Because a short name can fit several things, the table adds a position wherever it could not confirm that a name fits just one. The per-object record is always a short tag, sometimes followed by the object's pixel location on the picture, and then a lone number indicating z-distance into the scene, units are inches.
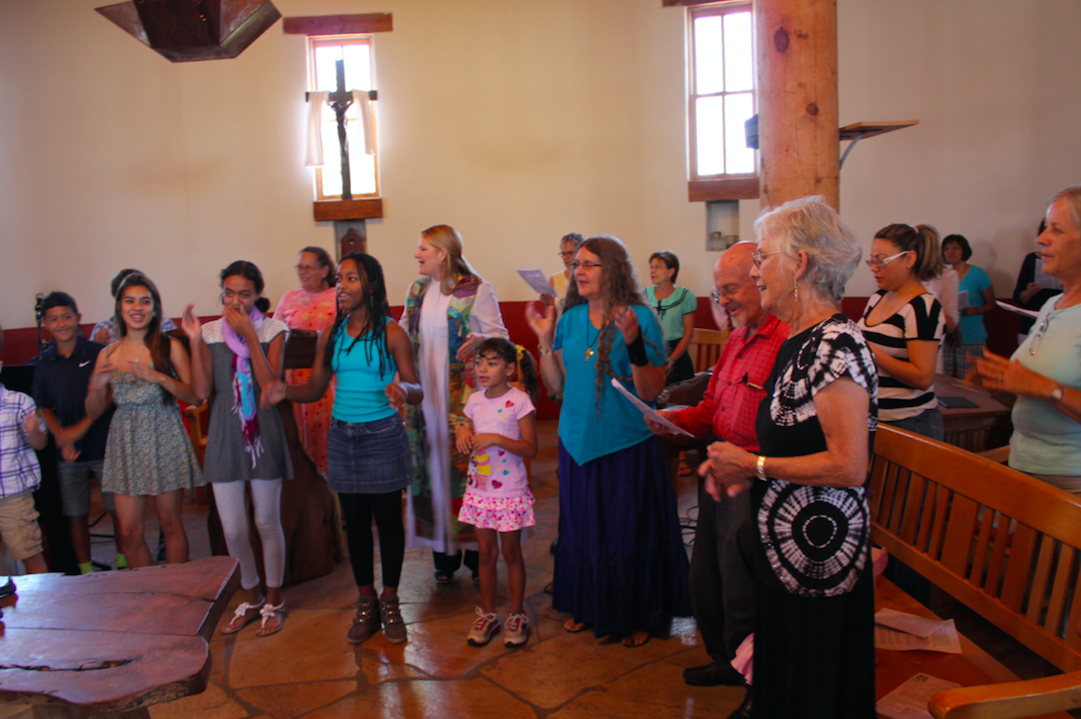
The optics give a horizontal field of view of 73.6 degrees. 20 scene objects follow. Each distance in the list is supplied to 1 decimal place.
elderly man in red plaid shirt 84.7
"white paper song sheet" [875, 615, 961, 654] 75.3
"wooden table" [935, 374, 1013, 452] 142.9
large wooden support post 106.7
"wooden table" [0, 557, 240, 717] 63.2
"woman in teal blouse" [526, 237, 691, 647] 111.5
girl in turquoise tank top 120.1
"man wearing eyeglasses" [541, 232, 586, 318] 197.3
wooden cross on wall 265.9
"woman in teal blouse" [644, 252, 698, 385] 216.2
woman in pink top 153.5
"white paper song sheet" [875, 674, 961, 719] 66.6
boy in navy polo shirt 143.5
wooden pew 52.6
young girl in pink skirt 119.2
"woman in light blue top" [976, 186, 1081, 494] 80.6
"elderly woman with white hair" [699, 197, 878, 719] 61.7
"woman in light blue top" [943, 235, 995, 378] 239.3
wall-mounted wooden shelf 130.2
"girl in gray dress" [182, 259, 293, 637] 128.5
